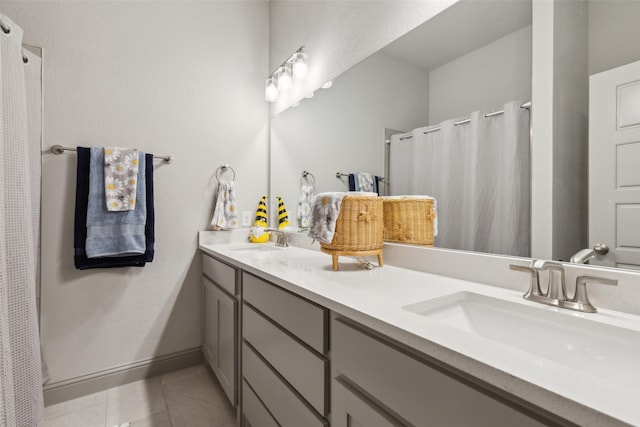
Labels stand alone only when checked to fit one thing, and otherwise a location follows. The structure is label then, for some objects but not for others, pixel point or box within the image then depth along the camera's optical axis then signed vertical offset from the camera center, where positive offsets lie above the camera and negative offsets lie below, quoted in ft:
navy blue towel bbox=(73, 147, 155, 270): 5.27 -0.21
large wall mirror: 2.52 +1.59
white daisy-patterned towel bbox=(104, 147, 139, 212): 5.39 +0.61
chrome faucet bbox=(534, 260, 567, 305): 2.42 -0.54
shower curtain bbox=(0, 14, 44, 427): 3.67 -0.34
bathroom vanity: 1.35 -0.91
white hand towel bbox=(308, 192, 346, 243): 3.77 -0.05
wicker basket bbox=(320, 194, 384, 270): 3.76 -0.22
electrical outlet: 7.25 -0.16
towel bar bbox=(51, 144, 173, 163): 5.21 +1.10
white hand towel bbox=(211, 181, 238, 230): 6.56 +0.05
